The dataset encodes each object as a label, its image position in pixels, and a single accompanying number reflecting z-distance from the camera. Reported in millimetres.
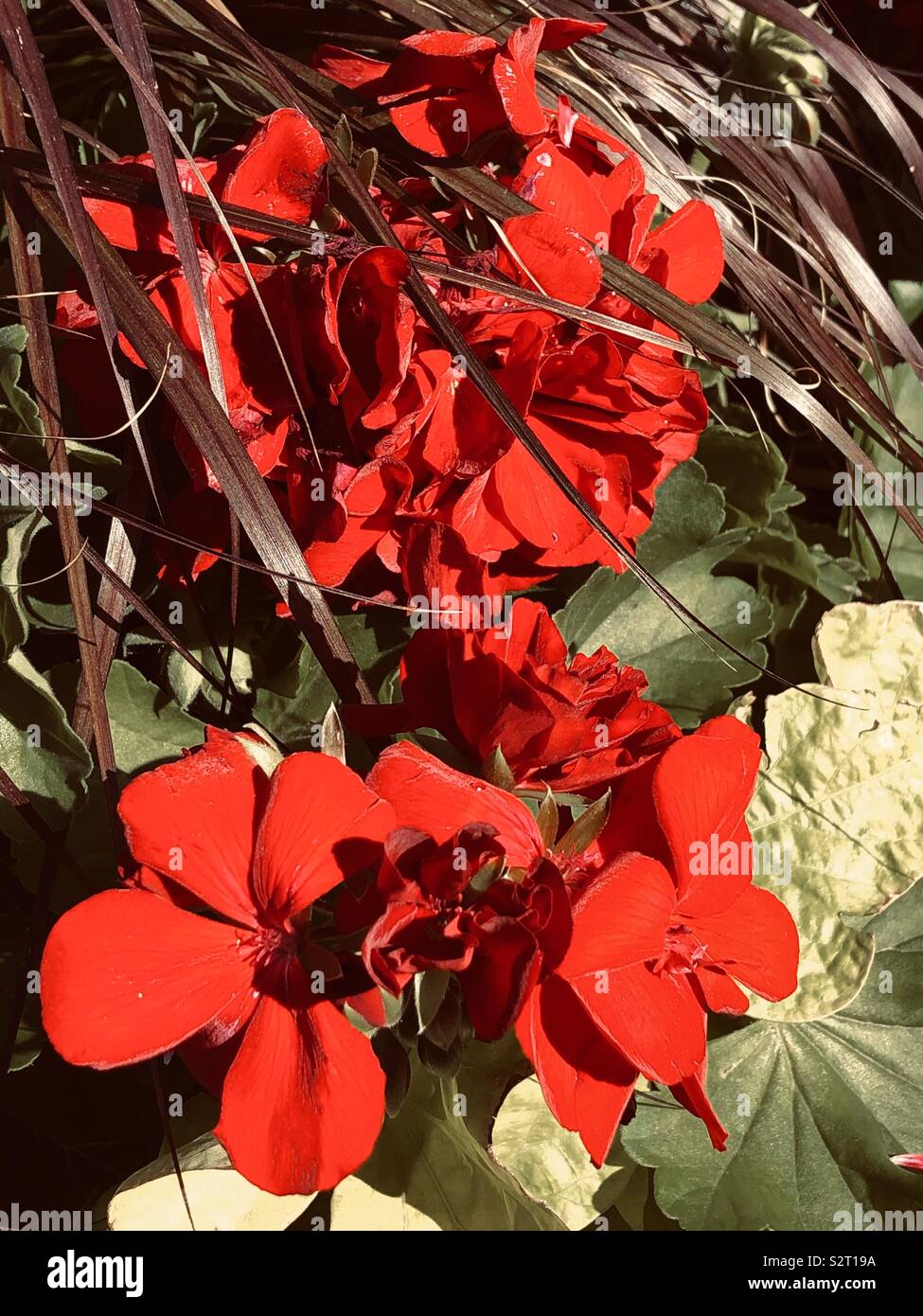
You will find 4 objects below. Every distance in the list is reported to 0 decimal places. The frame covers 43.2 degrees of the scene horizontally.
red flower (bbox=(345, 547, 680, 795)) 383
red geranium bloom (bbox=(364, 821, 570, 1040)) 325
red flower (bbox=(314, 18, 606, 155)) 436
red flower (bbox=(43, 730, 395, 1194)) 338
